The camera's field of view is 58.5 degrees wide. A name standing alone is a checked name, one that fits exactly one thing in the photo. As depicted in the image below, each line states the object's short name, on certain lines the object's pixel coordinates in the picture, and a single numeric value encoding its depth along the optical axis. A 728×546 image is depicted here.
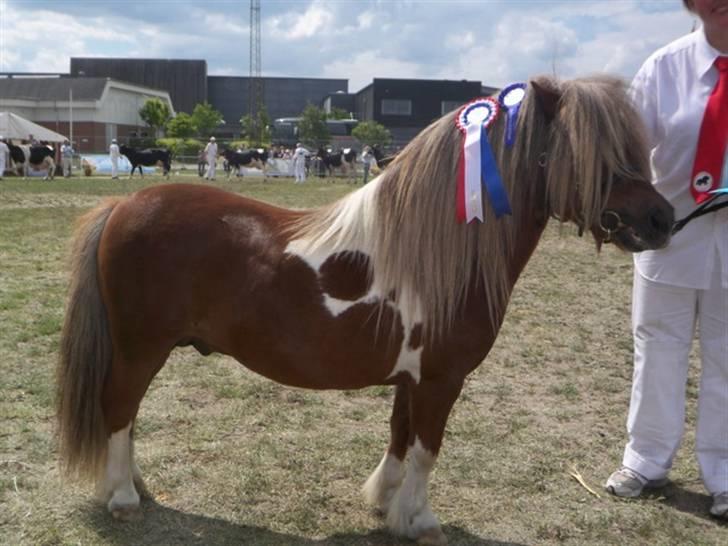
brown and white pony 2.71
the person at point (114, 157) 30.75
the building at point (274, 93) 98.12
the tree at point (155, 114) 64.38
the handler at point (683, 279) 3.22
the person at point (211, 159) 29.72
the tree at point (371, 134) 52.97
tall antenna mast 65.88
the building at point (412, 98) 71.56
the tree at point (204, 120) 64.12
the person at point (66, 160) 32.45
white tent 31.62
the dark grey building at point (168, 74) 93.62
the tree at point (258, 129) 61.72
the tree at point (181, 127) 60.28
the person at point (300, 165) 31.47
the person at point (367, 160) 31.48
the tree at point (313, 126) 60.03
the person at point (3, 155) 27.28
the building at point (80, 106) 57.53
